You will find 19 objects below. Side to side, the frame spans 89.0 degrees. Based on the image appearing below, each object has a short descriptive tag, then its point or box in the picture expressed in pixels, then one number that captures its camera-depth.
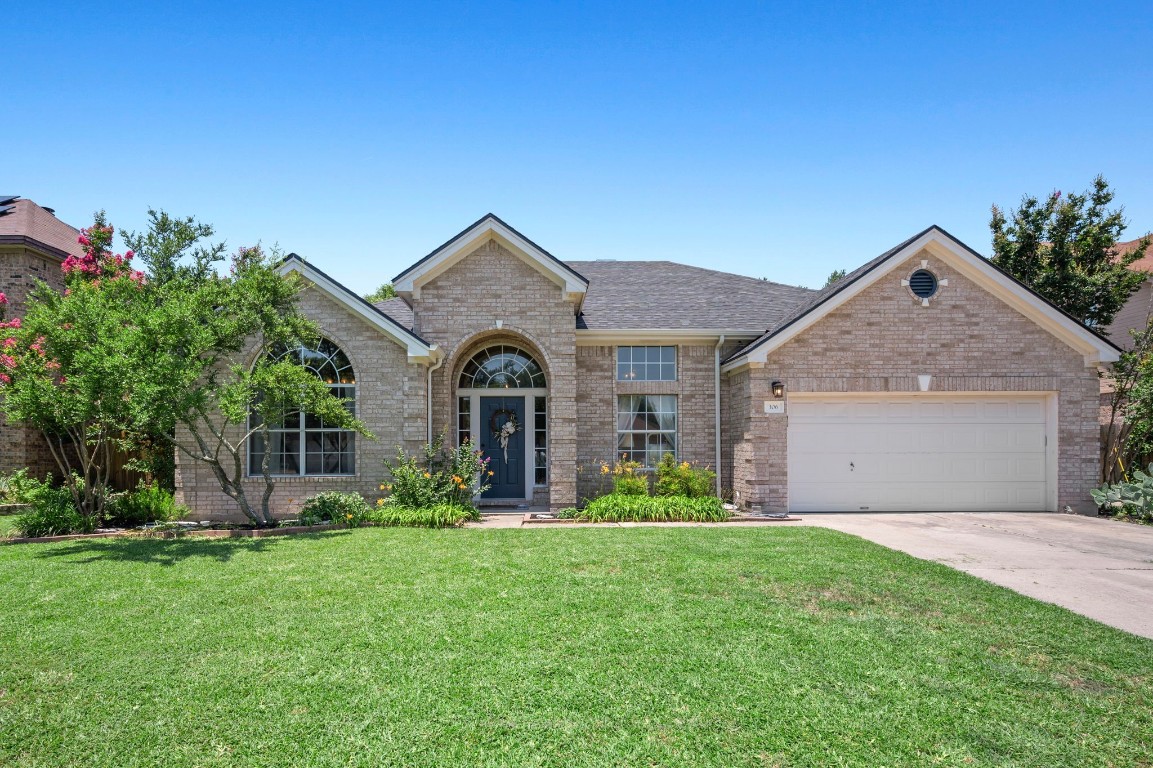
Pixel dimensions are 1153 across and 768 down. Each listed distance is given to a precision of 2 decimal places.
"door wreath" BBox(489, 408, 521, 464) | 13.70
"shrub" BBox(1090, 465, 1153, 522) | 11.30
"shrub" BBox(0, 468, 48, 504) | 11.84
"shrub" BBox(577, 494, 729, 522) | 11.47
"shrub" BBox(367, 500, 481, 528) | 10.76
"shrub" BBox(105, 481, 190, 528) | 10.94
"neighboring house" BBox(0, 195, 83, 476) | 13.91
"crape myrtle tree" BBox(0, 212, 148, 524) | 9.02
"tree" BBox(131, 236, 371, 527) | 9.20
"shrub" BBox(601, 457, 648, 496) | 12.30
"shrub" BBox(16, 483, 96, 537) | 9.77
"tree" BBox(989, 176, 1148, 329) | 15.73
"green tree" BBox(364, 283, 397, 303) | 36.38
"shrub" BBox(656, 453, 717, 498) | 12.33
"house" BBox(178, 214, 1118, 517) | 11.91
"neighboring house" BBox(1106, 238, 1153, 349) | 20.42
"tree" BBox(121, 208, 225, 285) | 14.20
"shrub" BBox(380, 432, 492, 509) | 11.39
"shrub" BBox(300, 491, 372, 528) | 10.76
